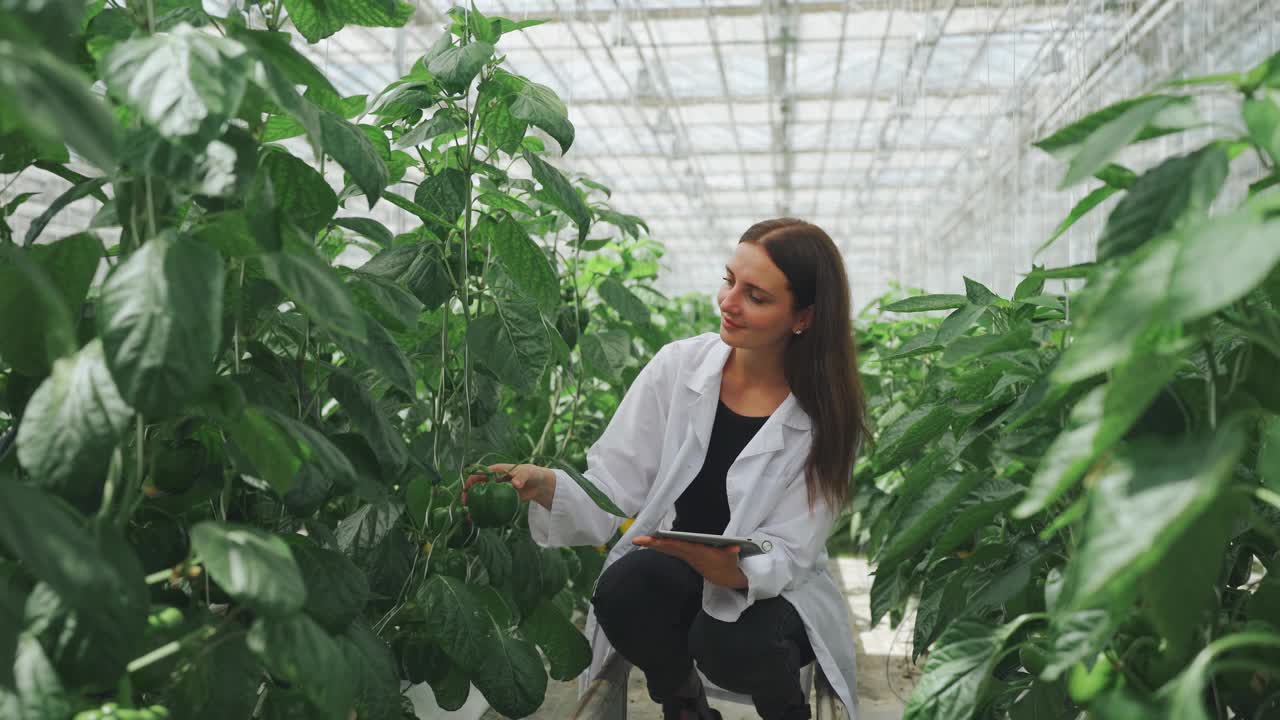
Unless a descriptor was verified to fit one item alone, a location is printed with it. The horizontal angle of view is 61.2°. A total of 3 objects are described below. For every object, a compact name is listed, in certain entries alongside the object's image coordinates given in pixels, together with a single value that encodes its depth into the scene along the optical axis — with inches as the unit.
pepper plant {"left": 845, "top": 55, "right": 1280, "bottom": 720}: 25.7
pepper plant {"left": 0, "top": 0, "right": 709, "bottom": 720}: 29.4
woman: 73.0
